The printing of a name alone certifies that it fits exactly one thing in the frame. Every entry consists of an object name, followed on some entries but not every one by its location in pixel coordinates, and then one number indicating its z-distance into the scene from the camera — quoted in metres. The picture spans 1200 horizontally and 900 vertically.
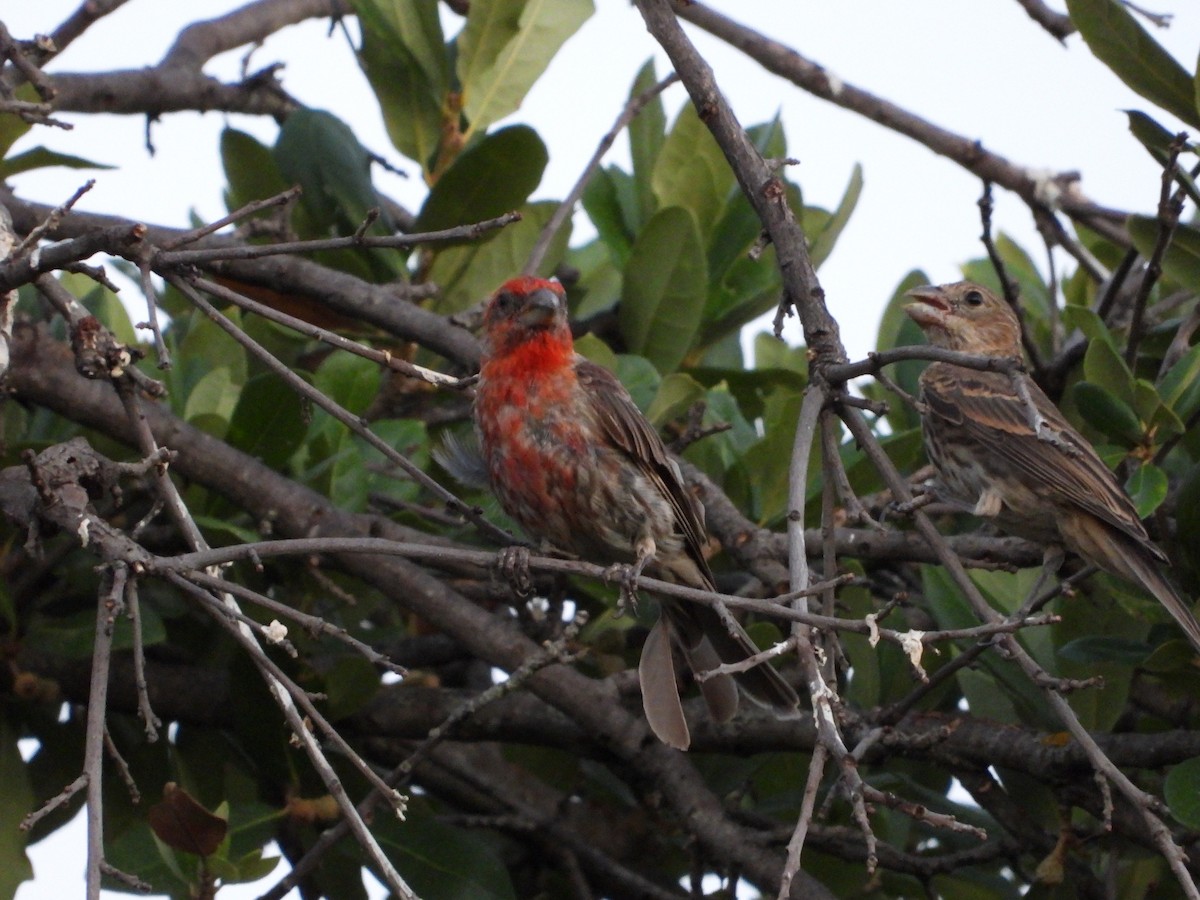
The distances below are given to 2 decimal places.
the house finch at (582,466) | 8.70
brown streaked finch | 8.67
